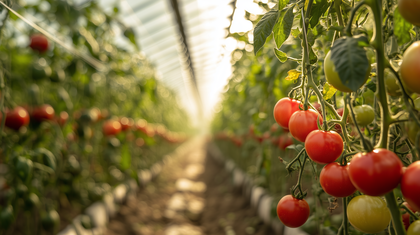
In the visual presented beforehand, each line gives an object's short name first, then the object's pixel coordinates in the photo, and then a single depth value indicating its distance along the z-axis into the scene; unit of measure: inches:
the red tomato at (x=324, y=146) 16.7
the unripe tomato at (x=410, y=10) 12.8
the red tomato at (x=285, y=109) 21.0
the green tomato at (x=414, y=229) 16.2
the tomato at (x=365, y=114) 20.4
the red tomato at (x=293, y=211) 20.9
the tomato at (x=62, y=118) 64.2
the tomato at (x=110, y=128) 78.2
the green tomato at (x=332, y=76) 14.6
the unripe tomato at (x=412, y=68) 12.6
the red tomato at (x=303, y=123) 18.5
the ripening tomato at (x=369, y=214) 16.4
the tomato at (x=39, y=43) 55.5
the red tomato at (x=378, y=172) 13.2
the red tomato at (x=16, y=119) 43.9
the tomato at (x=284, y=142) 58.3
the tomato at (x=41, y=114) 51.2
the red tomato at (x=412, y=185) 12.2
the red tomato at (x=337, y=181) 16.6
